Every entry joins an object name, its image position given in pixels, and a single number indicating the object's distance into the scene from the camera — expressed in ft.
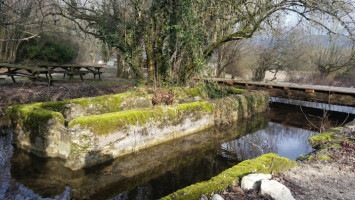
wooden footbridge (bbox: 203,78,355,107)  33.45
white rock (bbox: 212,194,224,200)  8.91
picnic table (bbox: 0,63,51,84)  32.36
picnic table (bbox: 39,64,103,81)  39.90
